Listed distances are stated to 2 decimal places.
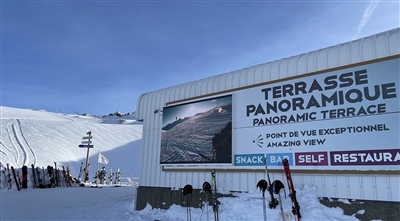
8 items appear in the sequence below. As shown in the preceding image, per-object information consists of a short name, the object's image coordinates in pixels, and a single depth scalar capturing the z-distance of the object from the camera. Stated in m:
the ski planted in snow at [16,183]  15.62
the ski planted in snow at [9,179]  15.99
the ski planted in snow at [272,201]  6.56
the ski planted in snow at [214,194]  6.99
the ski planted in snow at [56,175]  18.82
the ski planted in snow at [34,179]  17.11
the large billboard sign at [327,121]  5.64
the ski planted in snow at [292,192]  5.98
